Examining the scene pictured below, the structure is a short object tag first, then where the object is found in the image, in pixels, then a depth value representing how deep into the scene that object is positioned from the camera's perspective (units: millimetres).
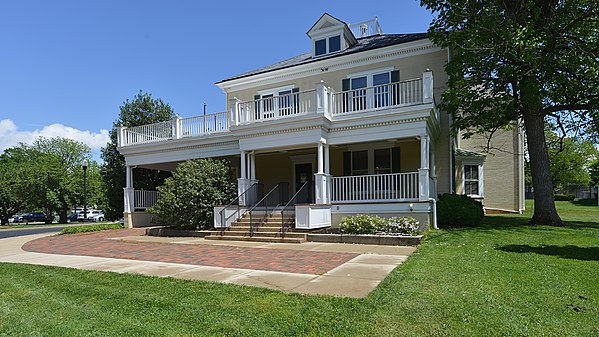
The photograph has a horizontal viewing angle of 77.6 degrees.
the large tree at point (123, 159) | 21812
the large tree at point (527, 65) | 12195
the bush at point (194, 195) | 14070
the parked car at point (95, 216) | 45866
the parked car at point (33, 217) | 46872
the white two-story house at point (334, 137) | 12594
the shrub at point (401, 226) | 11031
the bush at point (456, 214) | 12977
